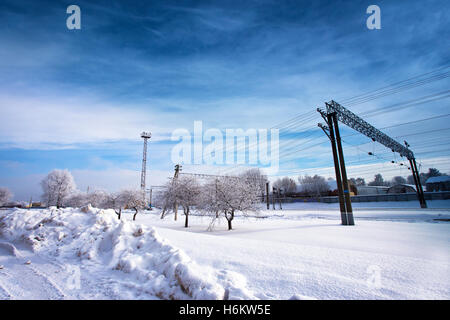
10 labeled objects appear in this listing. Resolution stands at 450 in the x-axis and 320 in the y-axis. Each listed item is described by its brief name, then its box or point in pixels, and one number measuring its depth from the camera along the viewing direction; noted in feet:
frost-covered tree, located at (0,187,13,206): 211.94
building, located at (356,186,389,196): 206.18
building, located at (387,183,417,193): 177.78
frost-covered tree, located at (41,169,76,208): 188.03
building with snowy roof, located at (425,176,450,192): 156.56
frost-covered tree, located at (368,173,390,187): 310.61
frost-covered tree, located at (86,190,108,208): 133.69
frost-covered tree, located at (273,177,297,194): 271.90
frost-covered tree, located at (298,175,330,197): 227.20
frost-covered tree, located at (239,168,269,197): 254.72
